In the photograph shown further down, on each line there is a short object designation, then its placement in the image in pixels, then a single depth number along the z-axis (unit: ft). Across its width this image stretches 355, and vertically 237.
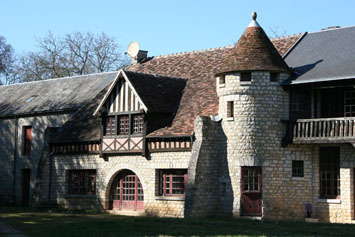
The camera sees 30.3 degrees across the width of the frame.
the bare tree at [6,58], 196.54
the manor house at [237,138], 85.20
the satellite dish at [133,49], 123.38
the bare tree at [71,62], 180.45
